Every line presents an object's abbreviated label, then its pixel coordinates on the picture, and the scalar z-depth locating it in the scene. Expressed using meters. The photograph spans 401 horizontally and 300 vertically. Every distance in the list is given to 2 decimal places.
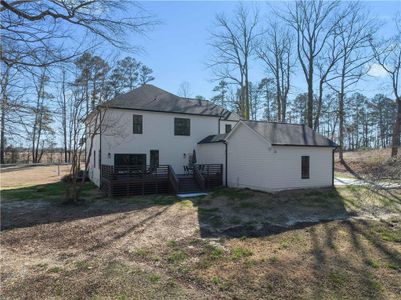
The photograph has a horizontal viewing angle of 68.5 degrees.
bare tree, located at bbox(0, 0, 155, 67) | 4.65
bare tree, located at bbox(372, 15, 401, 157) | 23.38
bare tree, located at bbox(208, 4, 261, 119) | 30.08
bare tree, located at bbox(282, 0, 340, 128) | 26.52
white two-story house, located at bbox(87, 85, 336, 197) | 15.26
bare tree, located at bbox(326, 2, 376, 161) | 26.24
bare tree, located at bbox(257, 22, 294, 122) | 30.59
